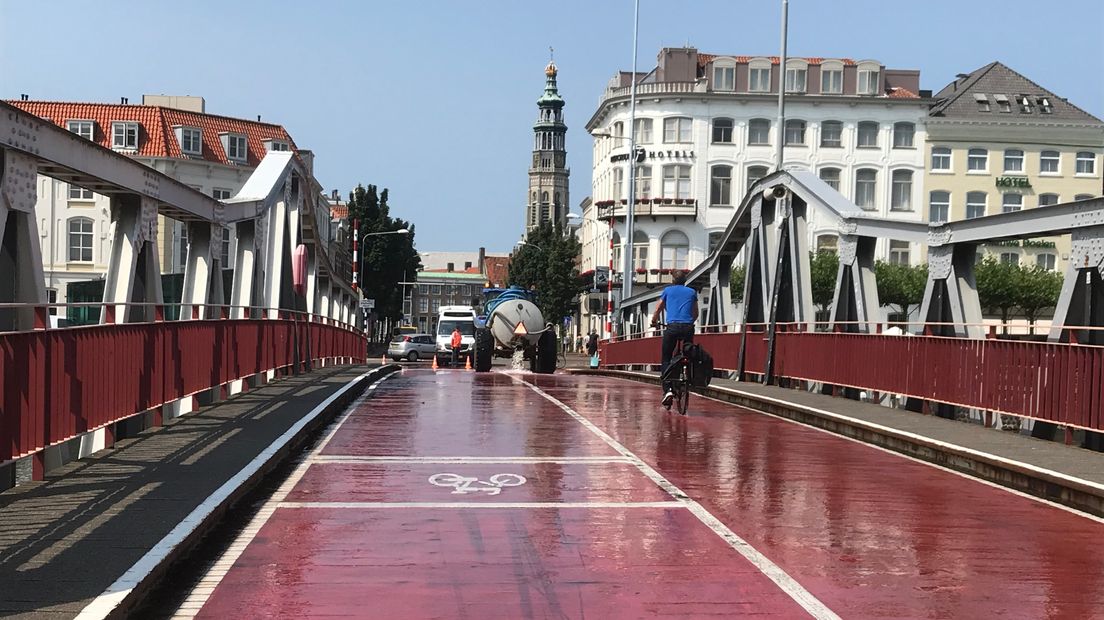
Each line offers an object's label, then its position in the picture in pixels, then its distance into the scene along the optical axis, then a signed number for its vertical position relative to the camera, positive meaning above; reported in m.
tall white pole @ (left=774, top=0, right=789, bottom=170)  31.43 +6.15
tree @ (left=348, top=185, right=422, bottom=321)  106.25 +5.19
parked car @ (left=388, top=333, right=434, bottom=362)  70.00 -1.36
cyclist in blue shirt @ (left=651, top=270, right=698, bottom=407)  19.36 +0.20
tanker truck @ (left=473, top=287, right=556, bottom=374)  38.91 -0.29
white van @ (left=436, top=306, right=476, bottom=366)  64.12 -0.44
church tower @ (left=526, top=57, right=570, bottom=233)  191.88 +34.39
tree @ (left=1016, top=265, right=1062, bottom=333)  72.88 +2.76
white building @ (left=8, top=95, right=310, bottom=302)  74.75 +8.89
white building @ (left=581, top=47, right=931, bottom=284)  87.81 +12.09
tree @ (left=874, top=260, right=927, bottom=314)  73.69 +2.89
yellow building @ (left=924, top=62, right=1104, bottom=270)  85.06 +11.44
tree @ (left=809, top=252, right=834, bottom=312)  76.12 +3.35
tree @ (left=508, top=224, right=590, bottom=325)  99.44 +3.77
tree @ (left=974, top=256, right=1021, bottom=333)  72.38 +3.03
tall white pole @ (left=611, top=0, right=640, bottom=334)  59.13 +4.67
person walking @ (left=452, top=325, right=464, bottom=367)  60.44 -0.94
